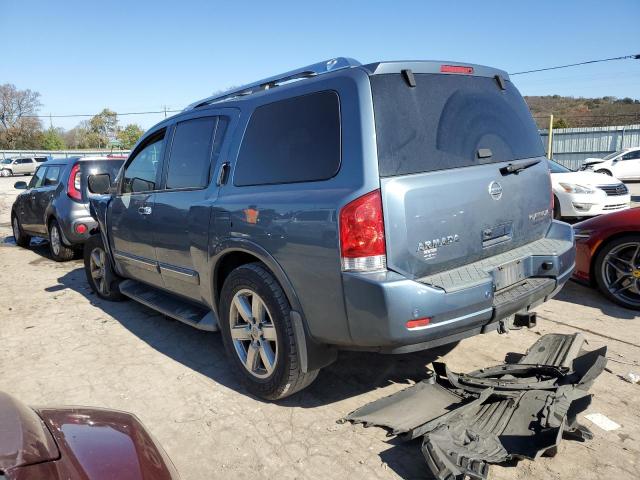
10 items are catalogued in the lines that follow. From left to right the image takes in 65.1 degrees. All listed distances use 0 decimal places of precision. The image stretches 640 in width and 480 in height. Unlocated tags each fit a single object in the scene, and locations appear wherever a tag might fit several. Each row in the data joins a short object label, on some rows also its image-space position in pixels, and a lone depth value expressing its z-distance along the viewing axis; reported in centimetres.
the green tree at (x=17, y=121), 7350
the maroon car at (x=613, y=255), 481
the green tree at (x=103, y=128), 7984
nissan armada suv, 266
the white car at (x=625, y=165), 2034
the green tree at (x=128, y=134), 6728
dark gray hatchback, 793
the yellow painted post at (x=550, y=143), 2422
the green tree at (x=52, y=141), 7525
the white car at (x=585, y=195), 938
